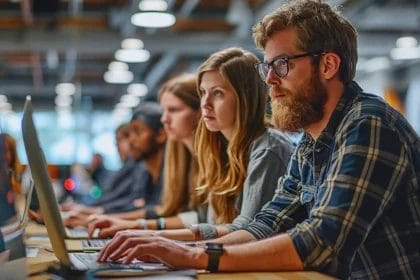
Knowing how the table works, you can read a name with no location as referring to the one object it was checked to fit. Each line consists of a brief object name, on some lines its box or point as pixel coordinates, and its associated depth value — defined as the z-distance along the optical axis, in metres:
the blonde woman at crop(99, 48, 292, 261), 2.60
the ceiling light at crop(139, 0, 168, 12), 5.96
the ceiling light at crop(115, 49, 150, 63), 9.88
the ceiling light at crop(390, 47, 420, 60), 10.45
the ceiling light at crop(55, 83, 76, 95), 15.80
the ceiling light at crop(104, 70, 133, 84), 12.93
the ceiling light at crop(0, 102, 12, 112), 17.88
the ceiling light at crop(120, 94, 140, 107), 18.01
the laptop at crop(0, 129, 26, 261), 1.68
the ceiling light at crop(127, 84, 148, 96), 16.31
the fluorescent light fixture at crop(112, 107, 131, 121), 20.03
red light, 8.16
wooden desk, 1.77
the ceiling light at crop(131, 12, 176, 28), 6.02
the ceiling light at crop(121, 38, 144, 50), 10.09
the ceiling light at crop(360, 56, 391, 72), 13.44
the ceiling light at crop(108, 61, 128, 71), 12.88
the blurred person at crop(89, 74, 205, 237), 3.65
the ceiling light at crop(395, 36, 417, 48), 10.09
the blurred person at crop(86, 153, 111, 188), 9.41
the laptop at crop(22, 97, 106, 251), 1.90
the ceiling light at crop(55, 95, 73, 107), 18.12
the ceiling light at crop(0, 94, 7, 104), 17.24
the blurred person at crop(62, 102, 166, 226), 5.01
